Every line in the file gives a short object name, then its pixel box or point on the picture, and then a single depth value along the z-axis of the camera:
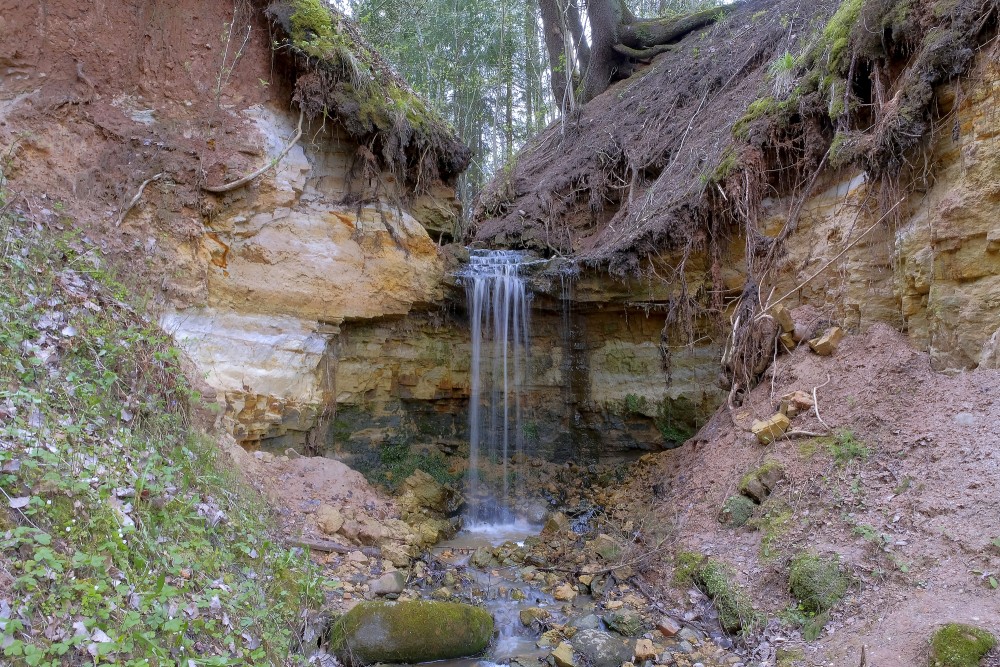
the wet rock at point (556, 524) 7.14
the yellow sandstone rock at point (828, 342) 5.73
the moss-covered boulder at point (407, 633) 4.28
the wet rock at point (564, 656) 4.34
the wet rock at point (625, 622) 4.72
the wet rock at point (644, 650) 4.36
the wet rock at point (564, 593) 5.48
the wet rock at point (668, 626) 4.61
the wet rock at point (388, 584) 5.26
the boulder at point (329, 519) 5.94
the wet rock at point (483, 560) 6.32
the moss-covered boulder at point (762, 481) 5.17
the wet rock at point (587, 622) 4.84
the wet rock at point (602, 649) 4.36
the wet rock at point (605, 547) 6.09
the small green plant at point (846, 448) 4.76
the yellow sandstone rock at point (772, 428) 5.49
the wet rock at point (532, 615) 5.07
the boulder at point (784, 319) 6.18
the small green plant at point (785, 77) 6.98
